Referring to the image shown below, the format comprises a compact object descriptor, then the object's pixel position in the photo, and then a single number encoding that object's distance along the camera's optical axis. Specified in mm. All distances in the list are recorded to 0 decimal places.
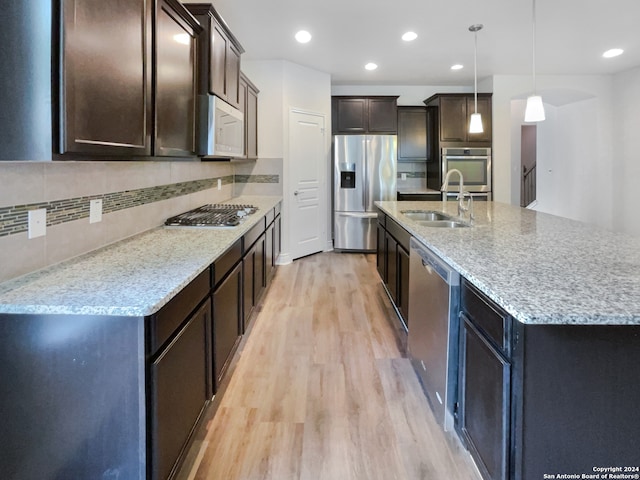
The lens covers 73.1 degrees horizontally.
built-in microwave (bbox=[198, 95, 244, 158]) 2787
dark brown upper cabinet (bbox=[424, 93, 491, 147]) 6469
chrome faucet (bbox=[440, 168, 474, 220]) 3259
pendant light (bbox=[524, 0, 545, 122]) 3156
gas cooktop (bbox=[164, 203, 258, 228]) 2889
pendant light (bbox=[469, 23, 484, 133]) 4074
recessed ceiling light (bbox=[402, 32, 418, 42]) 4603
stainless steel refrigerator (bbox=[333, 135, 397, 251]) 6410
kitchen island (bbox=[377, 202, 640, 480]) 1229
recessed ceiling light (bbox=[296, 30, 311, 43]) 4570
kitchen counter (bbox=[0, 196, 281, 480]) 1271
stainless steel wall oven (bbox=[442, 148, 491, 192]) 6391
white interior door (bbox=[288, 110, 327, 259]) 5938
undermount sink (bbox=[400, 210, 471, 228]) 3189
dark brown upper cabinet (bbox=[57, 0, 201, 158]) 1330
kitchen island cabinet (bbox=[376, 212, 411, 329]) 3068
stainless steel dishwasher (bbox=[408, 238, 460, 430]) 1866
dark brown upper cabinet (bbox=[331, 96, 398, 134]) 6566
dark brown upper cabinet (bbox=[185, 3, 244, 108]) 2764
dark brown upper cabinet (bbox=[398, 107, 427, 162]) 6891
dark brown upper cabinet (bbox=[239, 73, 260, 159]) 4473
